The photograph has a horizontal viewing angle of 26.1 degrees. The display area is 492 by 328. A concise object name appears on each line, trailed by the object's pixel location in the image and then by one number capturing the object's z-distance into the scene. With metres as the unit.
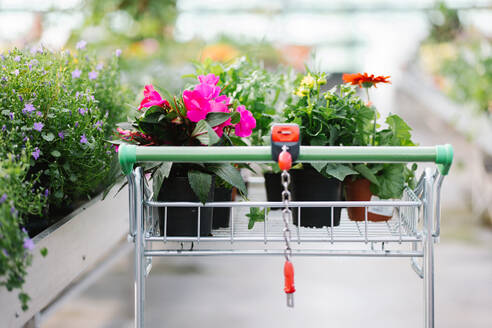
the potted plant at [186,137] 1.85
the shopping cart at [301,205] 1.74
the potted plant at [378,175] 2.02
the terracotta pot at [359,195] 2.07
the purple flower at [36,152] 1.85
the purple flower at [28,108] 1.88
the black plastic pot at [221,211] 2.01
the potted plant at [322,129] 2.00
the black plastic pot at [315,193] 2.00
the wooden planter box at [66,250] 1.81
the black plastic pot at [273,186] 2.14
